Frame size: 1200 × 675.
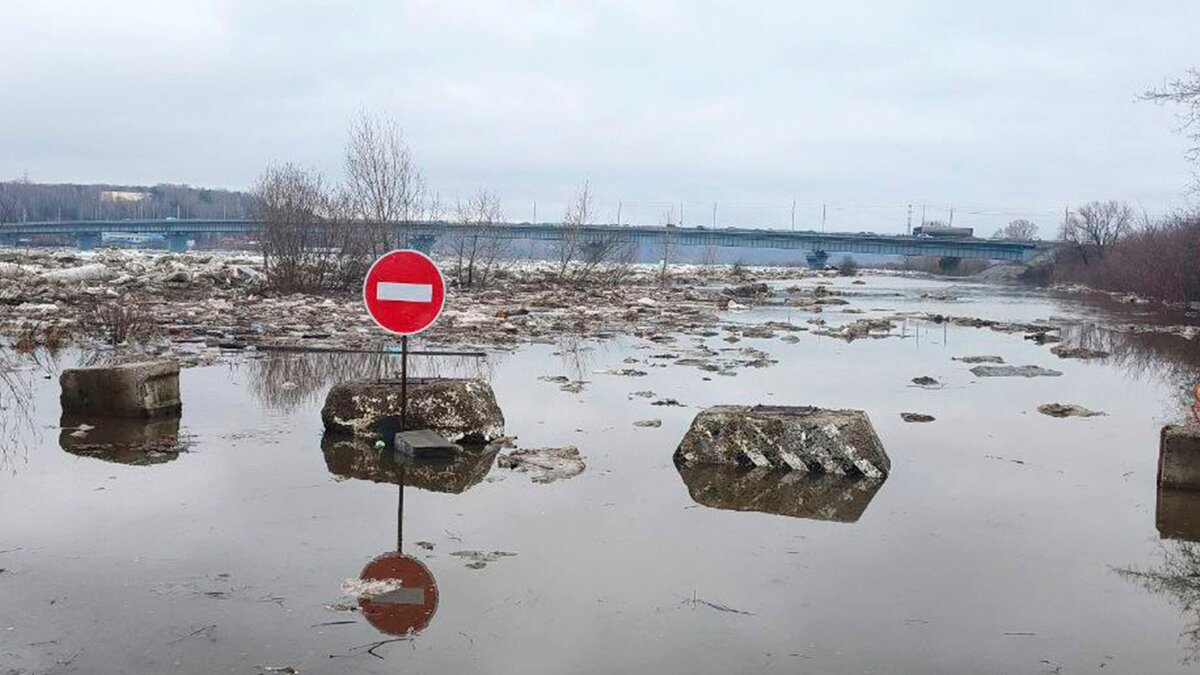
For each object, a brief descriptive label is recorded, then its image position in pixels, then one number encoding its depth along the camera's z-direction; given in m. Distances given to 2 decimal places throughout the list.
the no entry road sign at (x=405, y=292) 8.57
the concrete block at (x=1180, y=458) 7.71
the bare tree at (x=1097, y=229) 83.75
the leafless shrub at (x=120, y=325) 16.38
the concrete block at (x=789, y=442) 8.02
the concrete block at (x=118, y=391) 9.45
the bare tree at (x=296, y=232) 29.14
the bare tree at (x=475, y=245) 42.44
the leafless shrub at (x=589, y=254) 49.72
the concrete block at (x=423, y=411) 8.86
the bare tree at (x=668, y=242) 65.47
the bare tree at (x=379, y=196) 32.00
